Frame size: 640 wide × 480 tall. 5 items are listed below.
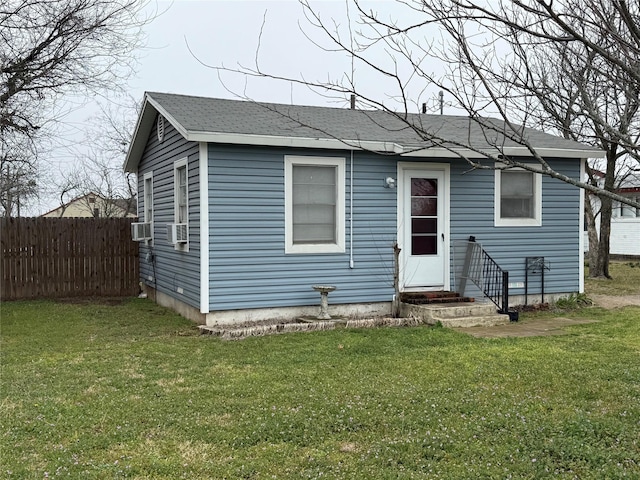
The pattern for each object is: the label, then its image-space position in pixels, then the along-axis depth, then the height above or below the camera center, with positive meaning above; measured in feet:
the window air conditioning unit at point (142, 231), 40.68 -0.33
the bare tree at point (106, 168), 88.02 +8.87
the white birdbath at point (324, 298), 30.09 -3.51
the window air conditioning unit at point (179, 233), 31.73 -0.35
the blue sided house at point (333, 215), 29.84 +0.56
